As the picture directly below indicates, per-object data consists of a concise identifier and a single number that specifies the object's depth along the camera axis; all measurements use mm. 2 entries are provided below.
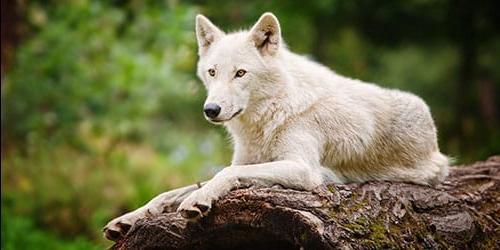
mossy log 9641
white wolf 10773
